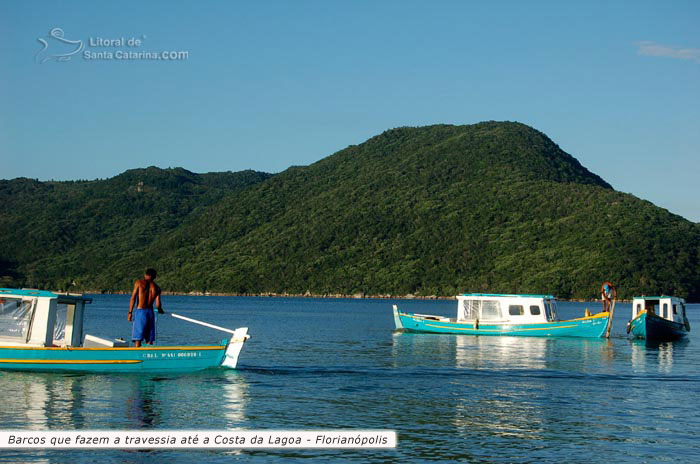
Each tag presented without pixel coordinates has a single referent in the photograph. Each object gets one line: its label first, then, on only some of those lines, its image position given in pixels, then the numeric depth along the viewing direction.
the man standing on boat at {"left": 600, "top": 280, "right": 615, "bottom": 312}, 61.96
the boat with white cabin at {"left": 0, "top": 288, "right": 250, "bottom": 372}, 33.44
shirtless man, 31.81
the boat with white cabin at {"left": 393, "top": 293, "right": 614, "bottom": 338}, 63.84
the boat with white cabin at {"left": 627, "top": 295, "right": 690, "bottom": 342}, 65.44
